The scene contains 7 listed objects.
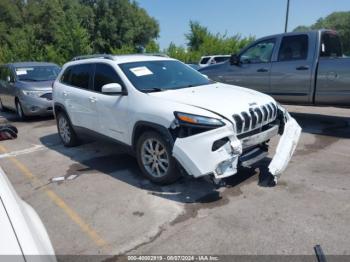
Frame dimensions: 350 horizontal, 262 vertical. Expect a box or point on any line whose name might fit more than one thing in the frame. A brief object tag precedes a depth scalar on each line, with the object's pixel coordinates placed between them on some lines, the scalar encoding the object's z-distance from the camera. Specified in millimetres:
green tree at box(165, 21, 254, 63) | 32156
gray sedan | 9680
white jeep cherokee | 3816
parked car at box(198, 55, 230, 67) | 20686
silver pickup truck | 6672
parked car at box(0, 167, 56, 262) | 1435
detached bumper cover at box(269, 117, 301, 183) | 4277
